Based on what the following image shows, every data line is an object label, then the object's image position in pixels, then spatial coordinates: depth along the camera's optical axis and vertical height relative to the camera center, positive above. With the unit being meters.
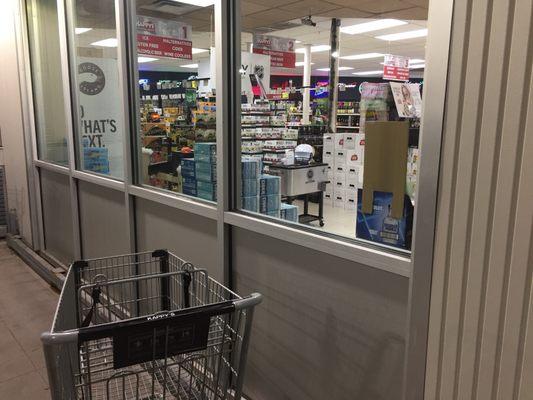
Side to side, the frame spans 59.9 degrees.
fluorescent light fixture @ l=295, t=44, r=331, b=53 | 12.94 +1.86
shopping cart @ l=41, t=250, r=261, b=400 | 1.18 -0.66
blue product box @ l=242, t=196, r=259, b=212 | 2.46 -0.49
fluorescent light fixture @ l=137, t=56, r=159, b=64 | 3.22 +0.37
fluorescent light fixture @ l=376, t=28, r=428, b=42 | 10.06 +1.76
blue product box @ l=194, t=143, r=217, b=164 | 2.81 -0.25
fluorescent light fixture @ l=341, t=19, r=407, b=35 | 8.79 +1.75
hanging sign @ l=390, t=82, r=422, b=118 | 2.89 +0.11
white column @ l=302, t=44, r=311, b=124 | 12.91 +0.89
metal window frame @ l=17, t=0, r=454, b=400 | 1.25 -0.27
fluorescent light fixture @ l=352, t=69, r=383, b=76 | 19.96 +1.84
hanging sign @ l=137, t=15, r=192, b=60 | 3.64 +0.72
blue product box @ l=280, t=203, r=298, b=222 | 2.90 -0.65
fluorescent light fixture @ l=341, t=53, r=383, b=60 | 14.12 +1.80
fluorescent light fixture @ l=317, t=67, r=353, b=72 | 18.48 +1.81
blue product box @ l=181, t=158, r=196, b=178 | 2.96 -0.36
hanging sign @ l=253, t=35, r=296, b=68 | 7.08 +0.98
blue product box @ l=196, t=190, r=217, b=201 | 2.72 -0.49
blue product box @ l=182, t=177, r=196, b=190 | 2.93 -0.45
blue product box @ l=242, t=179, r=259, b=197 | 2.52 -0.41
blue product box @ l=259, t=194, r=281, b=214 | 2.65 -0.53
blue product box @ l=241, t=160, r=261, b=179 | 2.57 -0.32
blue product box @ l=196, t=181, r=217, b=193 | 2.75 -0.44
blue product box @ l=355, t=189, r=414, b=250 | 1.68 -0.41
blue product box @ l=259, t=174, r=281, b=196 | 2.78 -0.44
